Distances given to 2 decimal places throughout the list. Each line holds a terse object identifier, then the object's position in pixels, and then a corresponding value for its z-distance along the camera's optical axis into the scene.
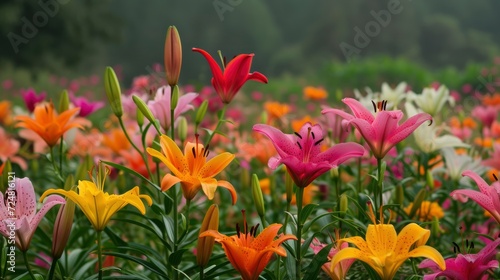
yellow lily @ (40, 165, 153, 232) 2.17
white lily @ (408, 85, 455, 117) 2.84
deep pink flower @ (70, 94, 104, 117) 2.84
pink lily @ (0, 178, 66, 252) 2.19
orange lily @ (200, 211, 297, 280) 2.14
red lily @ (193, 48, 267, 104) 2.34
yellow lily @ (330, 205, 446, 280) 2.12
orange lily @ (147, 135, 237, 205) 2.20
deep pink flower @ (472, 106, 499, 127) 3.19
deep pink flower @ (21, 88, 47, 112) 2.98
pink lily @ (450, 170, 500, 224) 2.22
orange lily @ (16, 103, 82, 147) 2.45
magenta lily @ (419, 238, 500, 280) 2.19
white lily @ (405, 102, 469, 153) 2.69
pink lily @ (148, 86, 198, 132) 2.47
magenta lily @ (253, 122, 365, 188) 2.18
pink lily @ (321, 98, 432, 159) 2.22
